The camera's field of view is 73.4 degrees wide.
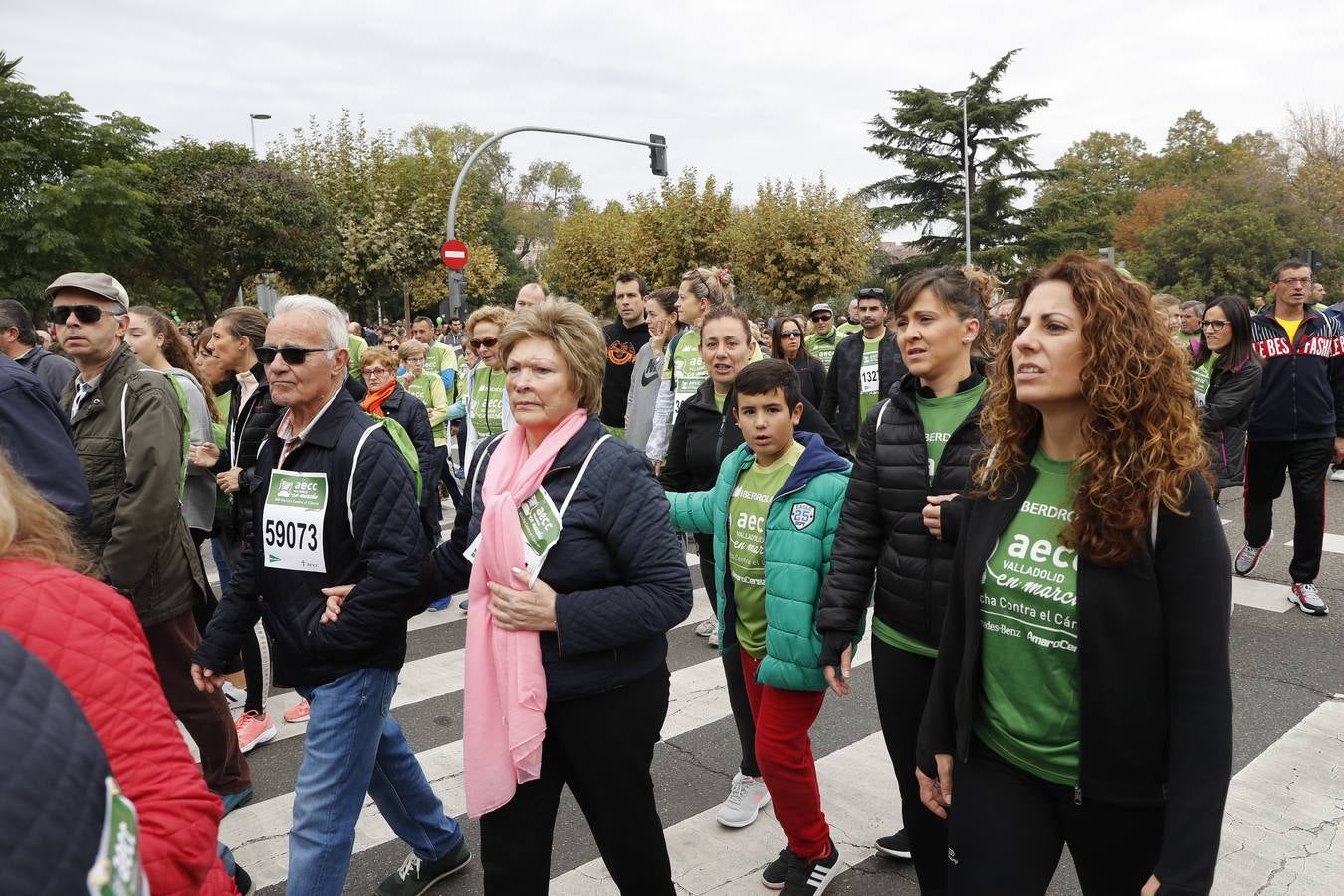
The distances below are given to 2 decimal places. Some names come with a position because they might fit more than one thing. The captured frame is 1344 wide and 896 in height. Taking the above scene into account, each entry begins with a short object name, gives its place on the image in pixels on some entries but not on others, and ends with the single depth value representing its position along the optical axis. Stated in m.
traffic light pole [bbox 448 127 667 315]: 18.08
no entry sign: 17.92
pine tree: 43.28
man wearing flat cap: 3.54
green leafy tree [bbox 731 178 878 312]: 27.55
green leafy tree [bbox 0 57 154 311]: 18.30
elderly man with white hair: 2.71
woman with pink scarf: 2.43
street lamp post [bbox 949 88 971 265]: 42.31
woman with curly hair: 1.83
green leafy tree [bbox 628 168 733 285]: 29.34
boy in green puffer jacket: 3.14
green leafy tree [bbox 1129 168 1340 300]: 34.56
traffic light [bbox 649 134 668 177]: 20.78
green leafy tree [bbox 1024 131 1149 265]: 42.41
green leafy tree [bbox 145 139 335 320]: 25.72
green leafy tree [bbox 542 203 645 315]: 32.94
